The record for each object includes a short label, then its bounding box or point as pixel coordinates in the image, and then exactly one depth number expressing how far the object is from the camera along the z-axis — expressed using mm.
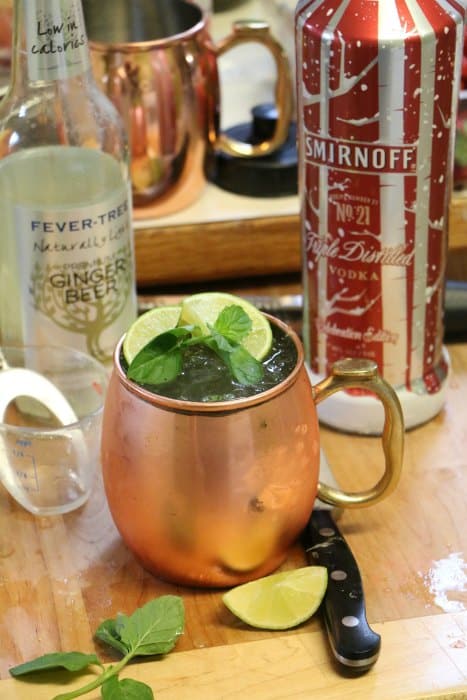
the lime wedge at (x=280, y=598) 684
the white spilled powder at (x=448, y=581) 697
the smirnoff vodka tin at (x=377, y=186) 721
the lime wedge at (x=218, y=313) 700
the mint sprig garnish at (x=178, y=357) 676
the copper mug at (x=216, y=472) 669
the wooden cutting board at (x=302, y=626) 659
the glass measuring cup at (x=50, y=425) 748
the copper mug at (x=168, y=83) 904
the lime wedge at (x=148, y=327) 700
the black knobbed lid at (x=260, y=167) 961
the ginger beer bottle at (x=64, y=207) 769
